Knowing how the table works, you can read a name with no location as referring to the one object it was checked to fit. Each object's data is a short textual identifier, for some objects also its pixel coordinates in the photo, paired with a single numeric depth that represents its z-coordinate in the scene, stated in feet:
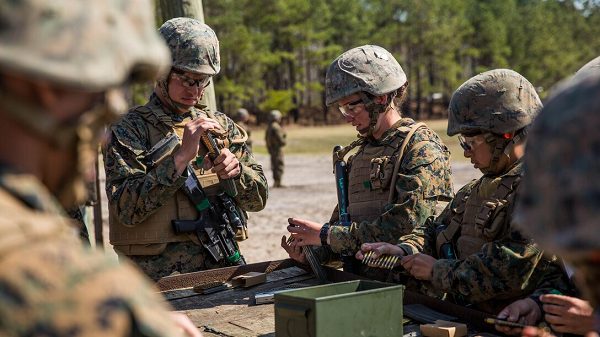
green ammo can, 10.69
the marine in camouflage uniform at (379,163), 15.85
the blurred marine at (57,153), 5.27
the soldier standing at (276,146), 73.97
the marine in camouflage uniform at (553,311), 11.61
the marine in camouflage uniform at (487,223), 12.90
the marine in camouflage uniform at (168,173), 16.93
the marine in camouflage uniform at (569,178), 5.67
